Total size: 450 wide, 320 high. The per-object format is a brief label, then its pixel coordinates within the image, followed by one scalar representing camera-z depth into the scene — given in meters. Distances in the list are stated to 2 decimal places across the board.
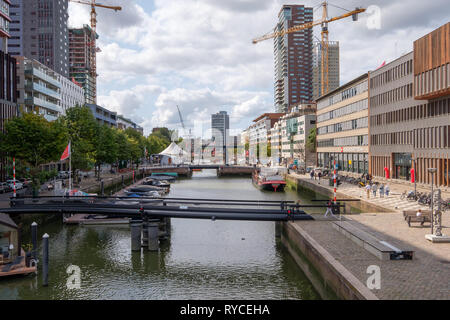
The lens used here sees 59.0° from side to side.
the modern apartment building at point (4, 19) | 71.73
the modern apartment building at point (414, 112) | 52.81
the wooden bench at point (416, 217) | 27.76
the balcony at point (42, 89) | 91.00
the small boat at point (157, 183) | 74.72
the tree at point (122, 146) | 99.38
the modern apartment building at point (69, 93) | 129.88
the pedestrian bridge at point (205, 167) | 115.06
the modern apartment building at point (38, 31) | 168.12
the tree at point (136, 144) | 110.25
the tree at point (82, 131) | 67.50
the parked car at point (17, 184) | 57.02
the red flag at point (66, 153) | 40.73
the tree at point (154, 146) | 165.81
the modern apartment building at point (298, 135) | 137.50
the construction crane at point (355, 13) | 190.24
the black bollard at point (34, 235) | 24.75
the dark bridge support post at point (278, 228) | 32.92
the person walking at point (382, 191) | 47.40
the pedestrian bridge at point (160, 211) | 29.19
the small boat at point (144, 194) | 53.84
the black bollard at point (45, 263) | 22.08
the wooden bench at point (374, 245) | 19.41
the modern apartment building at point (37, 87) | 89.81
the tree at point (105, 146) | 79.56
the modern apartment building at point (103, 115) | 141.88
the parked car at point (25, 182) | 60.49
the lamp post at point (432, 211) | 23.91
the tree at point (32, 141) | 51.66
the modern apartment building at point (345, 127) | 84.12
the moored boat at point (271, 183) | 74.50
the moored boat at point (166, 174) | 104.88
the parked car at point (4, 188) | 54.17
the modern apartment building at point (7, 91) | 65.00
